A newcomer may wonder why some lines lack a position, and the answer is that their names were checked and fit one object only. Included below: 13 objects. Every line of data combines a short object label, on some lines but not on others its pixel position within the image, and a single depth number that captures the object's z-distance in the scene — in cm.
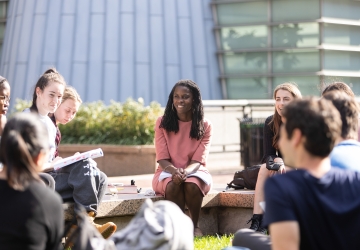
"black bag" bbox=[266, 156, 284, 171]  728
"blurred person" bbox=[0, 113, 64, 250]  362
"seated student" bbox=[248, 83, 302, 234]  730
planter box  1406
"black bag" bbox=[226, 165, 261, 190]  805
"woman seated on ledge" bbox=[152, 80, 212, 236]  753
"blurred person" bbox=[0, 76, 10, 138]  659
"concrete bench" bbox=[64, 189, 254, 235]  750
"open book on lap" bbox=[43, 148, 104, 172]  646
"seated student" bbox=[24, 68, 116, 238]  662
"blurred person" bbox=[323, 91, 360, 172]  419
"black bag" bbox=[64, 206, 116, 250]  371
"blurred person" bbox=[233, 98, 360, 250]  341
